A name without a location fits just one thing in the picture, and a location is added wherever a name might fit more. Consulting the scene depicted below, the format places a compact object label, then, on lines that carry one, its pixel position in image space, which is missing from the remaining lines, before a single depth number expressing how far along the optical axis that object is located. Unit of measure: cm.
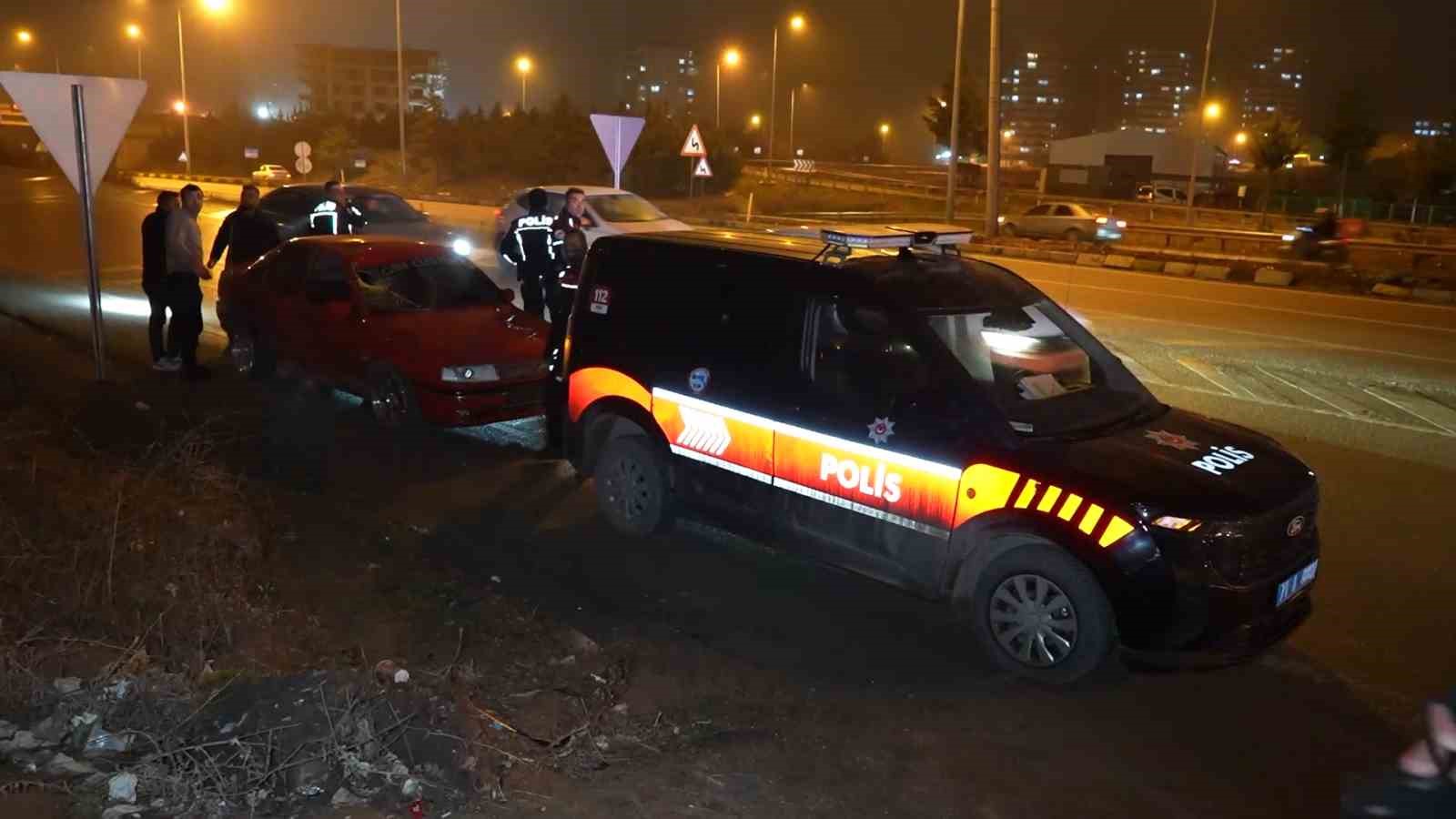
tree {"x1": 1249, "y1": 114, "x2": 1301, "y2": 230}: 4750
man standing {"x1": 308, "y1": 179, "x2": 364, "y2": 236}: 1342
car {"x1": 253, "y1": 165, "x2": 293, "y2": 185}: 5309
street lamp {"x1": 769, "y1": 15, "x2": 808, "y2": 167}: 4288
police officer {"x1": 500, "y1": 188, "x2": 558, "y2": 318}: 1125
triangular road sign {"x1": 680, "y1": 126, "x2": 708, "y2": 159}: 1982
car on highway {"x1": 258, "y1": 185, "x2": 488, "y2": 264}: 1730
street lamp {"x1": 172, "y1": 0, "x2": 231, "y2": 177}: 3799
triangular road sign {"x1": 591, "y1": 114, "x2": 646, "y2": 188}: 1486
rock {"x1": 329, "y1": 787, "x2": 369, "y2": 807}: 377
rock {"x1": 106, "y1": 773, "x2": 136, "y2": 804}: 372
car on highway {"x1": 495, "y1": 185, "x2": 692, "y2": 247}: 1541
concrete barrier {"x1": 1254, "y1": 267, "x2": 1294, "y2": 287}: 2216
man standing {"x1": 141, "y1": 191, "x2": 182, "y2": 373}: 1055
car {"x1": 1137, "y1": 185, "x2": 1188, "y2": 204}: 4994
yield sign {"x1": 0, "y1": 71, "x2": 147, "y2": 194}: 937
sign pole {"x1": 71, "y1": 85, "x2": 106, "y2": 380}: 965
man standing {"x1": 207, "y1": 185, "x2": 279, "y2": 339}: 1171
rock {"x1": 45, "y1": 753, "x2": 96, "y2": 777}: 392
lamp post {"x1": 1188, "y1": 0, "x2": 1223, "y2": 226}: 3769
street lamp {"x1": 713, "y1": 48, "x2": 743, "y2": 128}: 4545
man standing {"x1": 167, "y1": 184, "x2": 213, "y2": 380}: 1059
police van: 480
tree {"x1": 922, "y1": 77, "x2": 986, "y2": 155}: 5644
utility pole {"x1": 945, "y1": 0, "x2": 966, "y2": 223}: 2809
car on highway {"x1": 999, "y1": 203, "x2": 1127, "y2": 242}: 3170
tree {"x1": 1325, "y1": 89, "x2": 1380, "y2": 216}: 4938
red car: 909
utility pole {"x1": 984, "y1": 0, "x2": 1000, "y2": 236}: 2548
